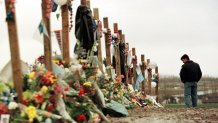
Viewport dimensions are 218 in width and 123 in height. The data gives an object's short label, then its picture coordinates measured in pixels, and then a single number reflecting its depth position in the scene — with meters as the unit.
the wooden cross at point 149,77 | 20.04
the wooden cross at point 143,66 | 19.32
